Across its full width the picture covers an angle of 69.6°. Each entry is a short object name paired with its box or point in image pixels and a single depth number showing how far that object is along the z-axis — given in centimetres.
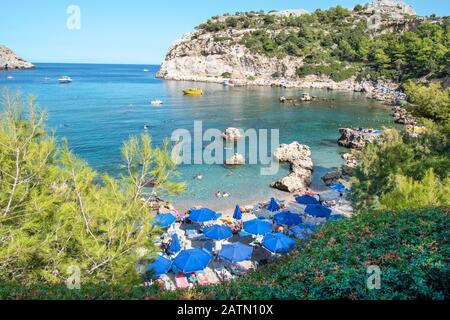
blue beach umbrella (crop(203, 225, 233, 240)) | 1902
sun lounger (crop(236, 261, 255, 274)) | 1738
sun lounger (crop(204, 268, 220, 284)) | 1651
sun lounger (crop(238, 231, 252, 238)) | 2103
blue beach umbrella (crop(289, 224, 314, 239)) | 1958
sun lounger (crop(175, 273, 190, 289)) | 1562
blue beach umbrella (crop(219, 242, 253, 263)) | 1692
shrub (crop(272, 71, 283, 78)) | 12269
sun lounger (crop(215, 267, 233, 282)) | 1672
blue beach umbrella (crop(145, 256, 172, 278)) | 1546
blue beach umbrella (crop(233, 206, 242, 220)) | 2269
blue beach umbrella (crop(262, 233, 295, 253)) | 1719
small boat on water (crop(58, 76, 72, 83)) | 12265
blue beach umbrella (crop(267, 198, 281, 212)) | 2381
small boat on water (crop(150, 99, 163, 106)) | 7489
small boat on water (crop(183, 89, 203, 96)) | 8962
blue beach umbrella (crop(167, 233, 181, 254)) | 1817
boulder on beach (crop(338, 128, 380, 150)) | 4116
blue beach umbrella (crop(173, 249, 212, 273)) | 1577
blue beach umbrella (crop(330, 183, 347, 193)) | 2769
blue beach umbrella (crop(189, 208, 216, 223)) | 2138
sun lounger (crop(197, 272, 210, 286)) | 1625
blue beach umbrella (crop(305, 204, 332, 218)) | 2188
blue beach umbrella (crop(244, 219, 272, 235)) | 1952
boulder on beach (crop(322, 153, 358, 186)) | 3161
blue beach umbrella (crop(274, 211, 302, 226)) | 2102
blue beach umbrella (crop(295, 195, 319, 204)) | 2469
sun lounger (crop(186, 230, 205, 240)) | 2089
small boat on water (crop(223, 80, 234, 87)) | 11344
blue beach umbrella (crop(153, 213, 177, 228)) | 2083
